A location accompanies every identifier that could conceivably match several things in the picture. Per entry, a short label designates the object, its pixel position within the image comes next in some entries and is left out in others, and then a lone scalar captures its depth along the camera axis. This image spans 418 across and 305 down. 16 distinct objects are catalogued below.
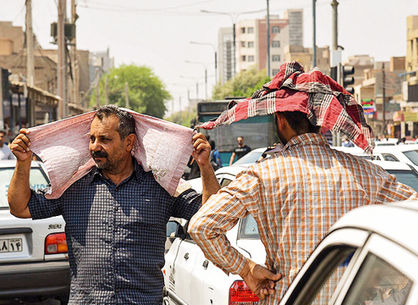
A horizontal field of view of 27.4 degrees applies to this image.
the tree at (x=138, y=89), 133.50
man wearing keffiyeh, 3.12
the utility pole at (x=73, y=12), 45.92
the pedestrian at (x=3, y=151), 15.16
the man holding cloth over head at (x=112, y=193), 3.76
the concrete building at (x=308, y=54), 132.38
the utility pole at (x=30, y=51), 32.58
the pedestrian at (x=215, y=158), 19.77
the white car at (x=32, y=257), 7.59
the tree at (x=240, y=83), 103.88
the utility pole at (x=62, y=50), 31.47
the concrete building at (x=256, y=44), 178.38
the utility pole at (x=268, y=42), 42.78
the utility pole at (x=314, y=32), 26.48
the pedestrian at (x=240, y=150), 21.36
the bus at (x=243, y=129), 24.34
